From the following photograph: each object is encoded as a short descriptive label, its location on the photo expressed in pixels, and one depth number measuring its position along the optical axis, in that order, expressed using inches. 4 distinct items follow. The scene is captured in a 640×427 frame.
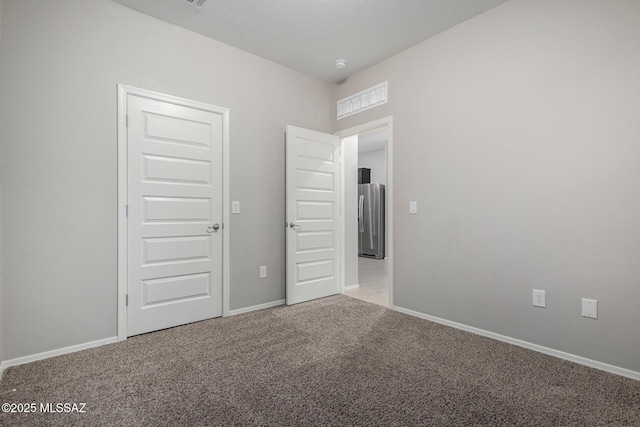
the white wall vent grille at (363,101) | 135.7
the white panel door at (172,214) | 101.9
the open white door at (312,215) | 136.7
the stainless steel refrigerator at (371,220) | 281.3
